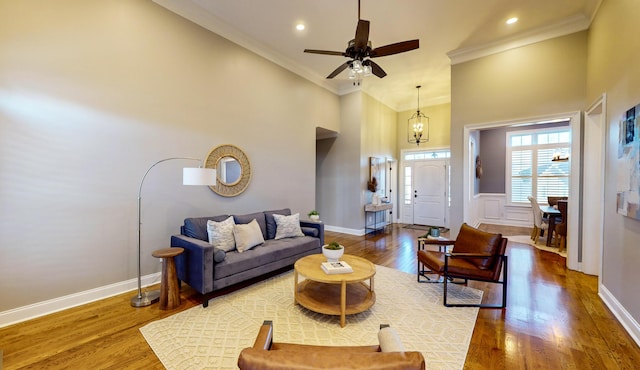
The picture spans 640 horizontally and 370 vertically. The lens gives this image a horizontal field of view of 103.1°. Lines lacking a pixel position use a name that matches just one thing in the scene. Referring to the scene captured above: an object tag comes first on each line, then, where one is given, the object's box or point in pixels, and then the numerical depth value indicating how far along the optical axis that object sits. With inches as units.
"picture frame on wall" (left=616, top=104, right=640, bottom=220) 89.9
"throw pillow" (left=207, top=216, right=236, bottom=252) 129.5
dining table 201.0
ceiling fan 110.1
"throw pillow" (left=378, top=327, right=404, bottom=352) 42.4
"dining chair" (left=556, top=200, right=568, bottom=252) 190.1
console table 261.6
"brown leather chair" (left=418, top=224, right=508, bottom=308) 109.9
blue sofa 111.0
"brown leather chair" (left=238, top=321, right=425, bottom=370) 32.8
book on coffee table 105.8
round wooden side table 110.1
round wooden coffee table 99.3
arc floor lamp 113.4
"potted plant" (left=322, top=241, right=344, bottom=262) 113.5
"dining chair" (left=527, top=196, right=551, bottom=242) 214.1
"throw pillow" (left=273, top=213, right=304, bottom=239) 162.9
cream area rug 81.6
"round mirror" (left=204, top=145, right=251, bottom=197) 159.5
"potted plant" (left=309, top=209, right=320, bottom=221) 201.9
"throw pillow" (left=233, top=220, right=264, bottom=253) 133.8
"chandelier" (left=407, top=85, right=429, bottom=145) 287.6
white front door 299.3
